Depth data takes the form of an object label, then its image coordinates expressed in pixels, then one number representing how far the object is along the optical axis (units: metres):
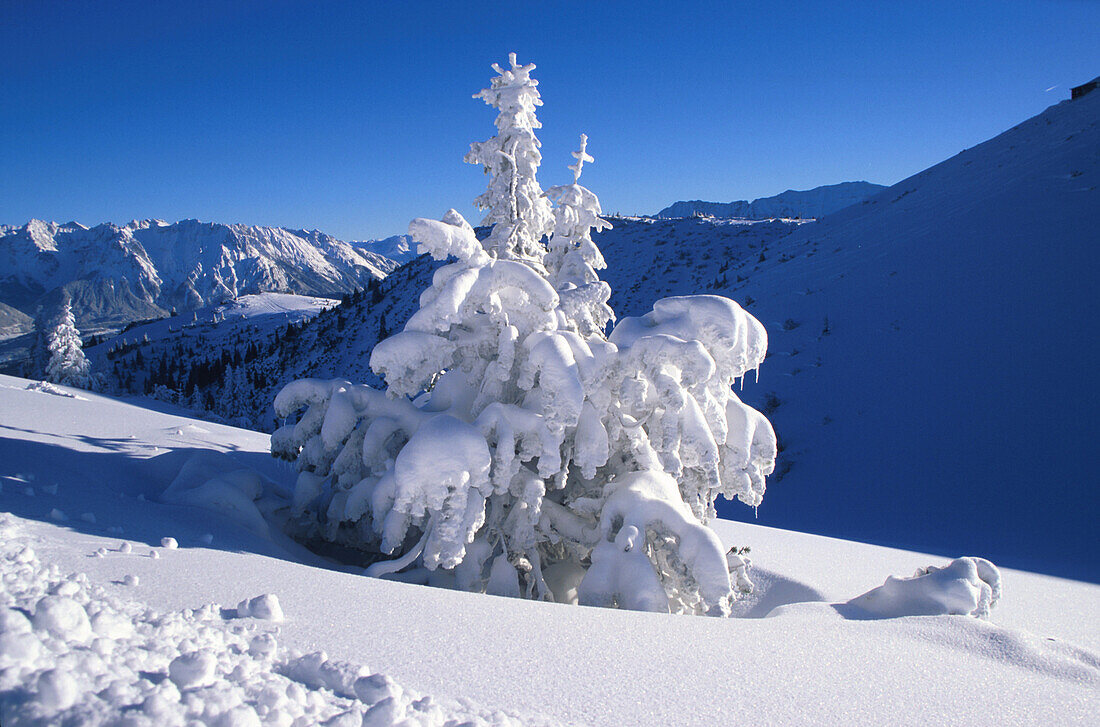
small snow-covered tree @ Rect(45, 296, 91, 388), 31.58
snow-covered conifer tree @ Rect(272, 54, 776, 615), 6.20
